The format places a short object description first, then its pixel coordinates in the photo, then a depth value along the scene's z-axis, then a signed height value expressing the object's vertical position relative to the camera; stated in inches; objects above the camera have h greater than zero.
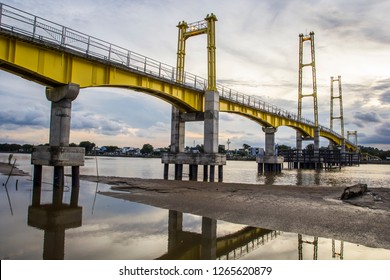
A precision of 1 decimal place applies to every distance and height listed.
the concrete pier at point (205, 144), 1239.5 +49.4
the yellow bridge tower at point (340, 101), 4648.6 +876.5
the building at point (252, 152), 6593.5 +140.6
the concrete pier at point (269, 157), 1998.0 +11.4
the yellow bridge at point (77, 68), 694.8 +227.1
